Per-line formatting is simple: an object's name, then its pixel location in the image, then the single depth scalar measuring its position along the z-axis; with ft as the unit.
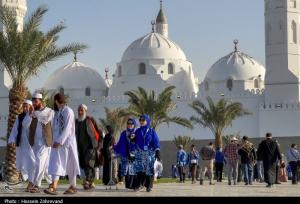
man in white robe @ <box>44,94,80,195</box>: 41.83
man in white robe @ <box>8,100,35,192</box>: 43.09
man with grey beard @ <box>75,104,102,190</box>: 47.29
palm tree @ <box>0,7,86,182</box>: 75.97
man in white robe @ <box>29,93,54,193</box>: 42.91
